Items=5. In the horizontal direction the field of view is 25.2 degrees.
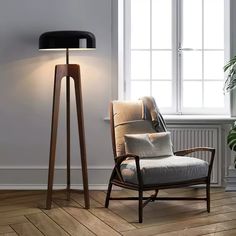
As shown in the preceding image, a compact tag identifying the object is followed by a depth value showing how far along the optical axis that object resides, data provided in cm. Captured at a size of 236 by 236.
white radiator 506
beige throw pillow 432
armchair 402
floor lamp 435
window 534
